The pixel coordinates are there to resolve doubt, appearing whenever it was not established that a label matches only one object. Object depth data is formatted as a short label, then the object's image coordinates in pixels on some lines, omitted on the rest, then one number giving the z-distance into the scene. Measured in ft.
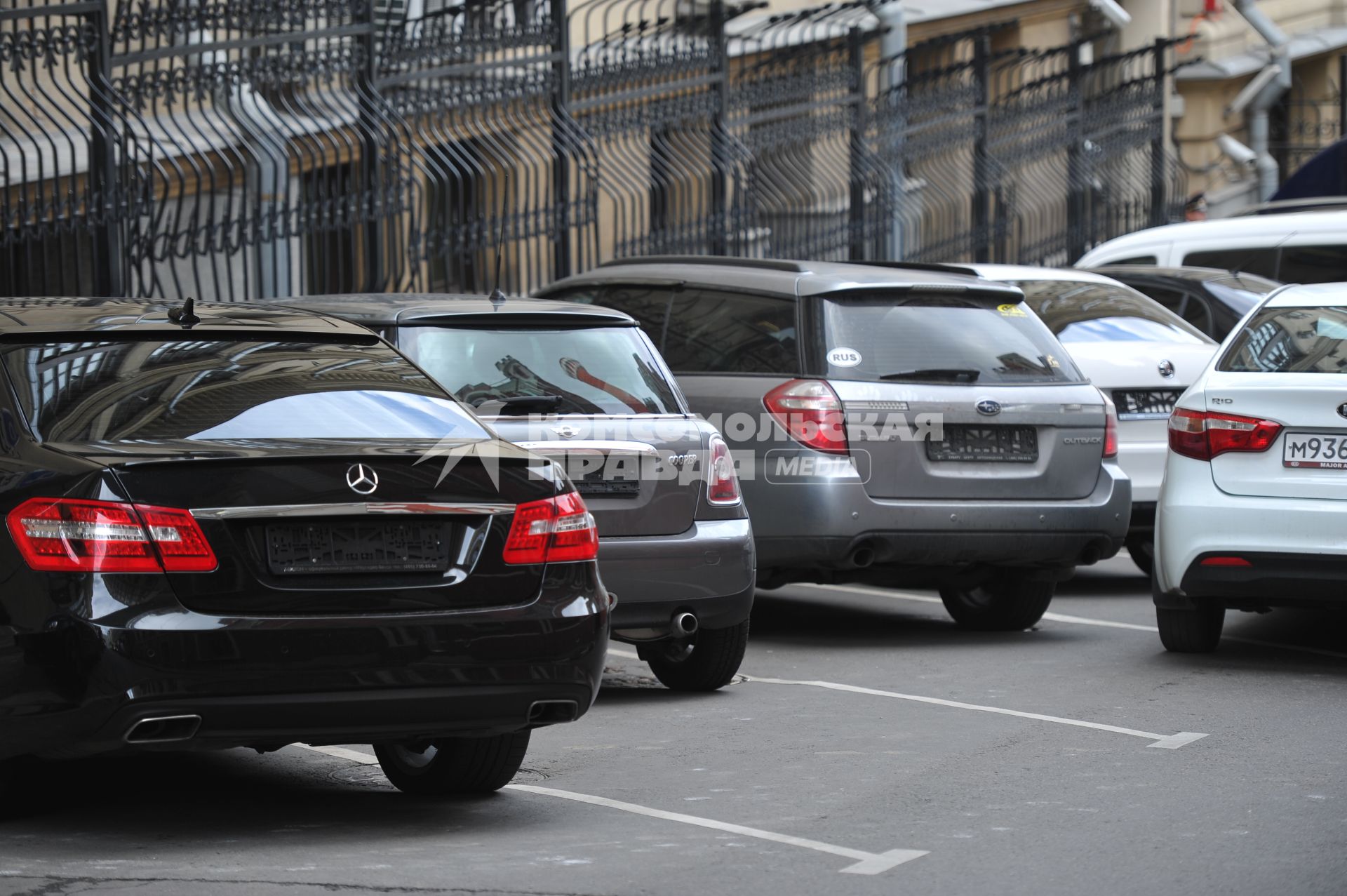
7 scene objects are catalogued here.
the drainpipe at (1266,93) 188.03
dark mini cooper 49.62
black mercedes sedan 33.65
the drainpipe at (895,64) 127.34
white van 101.45
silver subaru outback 58.70
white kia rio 54.39
